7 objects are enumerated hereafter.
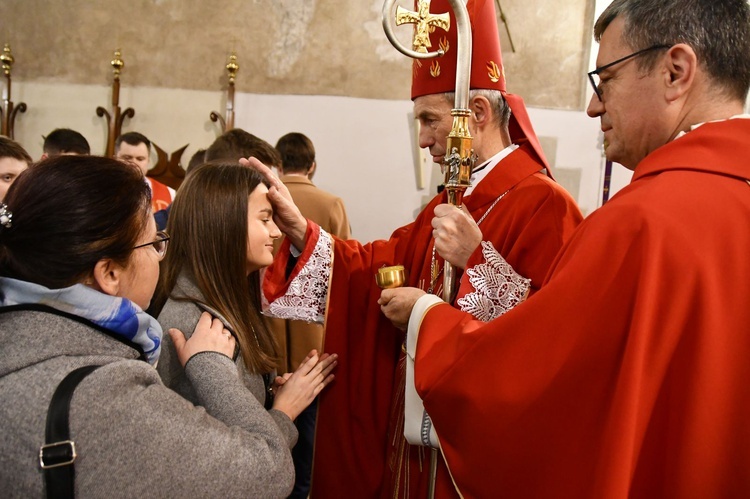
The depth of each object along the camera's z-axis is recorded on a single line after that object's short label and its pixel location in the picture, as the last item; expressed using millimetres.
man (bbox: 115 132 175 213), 4281
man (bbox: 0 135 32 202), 2594
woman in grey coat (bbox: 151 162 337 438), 1718
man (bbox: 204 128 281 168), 2984
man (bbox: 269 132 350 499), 2697
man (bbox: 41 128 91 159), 3830
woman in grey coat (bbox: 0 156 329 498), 1095
